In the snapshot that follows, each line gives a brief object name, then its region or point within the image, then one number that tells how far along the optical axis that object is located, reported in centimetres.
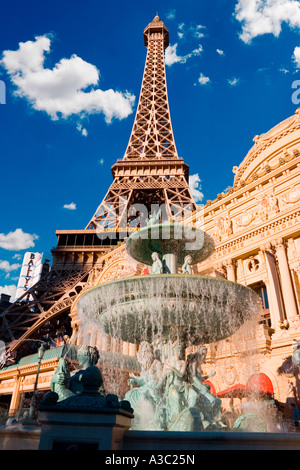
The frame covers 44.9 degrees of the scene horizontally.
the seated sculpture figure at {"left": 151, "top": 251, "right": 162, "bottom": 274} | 884
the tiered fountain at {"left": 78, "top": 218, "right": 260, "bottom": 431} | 666
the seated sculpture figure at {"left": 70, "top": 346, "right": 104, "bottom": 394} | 616
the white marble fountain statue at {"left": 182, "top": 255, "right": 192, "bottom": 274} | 897
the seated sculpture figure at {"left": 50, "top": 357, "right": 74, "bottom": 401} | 517
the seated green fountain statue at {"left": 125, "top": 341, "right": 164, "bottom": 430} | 643
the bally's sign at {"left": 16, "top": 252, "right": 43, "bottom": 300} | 7618
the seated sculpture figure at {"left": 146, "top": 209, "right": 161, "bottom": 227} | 925
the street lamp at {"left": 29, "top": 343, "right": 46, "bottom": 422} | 1381
